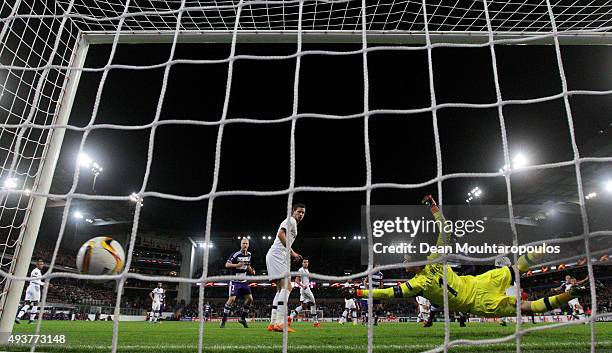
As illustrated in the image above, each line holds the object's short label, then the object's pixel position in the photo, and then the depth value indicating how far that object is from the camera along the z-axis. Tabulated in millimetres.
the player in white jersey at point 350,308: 14838
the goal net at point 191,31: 3753
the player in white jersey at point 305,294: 9469
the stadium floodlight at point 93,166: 19942
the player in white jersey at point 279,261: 5523
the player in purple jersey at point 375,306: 10120
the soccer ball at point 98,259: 3770
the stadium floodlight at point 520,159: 20547
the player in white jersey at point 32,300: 10836
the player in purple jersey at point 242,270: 7644
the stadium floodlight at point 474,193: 24266
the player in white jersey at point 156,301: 14067
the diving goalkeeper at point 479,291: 4754
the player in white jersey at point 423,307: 12301
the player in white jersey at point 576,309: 12511
